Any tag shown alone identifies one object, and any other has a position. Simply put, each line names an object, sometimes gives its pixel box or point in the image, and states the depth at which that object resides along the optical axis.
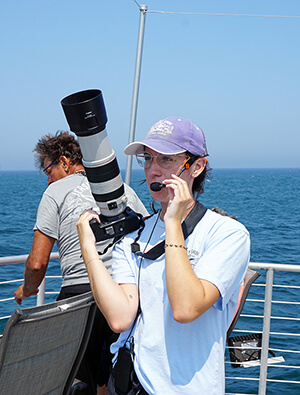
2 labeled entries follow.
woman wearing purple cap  1.50
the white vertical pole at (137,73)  3.81
